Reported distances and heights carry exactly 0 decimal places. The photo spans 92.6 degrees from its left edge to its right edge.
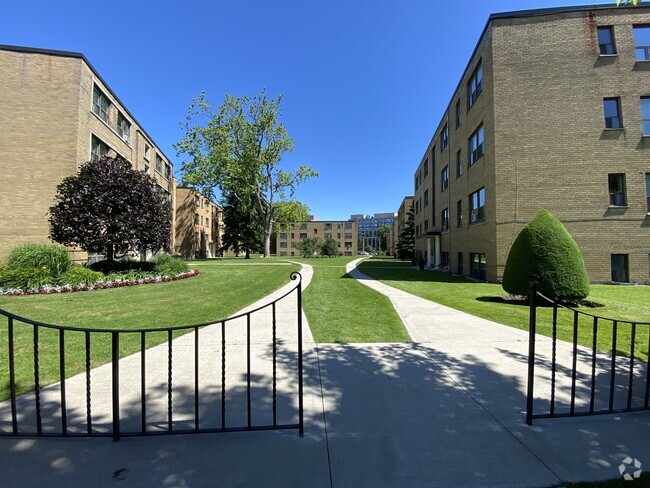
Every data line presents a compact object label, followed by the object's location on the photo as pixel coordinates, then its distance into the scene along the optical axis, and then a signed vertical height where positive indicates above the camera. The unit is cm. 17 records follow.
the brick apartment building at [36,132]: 1623 +601
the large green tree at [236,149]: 3634 +1157
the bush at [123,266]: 1441 -104
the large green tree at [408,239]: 4307 +87
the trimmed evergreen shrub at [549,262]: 822 -48
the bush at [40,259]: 1170 -53
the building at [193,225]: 4278 +306
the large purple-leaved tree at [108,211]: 1291 +147
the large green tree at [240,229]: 4819 +251
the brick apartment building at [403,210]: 5484 +657
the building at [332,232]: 9519 +398
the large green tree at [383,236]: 11039 +316
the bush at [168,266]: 1497 -105
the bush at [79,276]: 1136 -120
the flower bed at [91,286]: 1030 -154
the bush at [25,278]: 1054 -114
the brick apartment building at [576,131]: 1334 +501
